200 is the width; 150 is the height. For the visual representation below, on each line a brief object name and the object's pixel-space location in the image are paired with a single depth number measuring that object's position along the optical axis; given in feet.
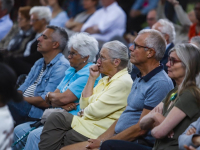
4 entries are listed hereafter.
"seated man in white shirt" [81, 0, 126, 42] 47.78
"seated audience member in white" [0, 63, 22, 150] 17.07
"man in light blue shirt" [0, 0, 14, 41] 47.53
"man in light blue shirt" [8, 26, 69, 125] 32.86
